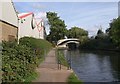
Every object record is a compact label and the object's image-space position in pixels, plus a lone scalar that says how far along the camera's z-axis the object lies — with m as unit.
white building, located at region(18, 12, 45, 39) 13.95
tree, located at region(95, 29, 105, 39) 35.11
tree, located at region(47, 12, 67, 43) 33.85
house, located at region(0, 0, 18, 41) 6.62
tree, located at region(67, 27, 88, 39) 46.74
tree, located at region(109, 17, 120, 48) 20.92
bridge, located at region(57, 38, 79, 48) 38.87
